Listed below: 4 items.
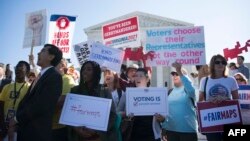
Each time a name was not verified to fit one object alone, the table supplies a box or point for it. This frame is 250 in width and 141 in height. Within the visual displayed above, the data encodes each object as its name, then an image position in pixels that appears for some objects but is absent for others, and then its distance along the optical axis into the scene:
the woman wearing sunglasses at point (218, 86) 3.57
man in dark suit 2.82
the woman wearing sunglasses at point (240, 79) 4.87
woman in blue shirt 3.82
